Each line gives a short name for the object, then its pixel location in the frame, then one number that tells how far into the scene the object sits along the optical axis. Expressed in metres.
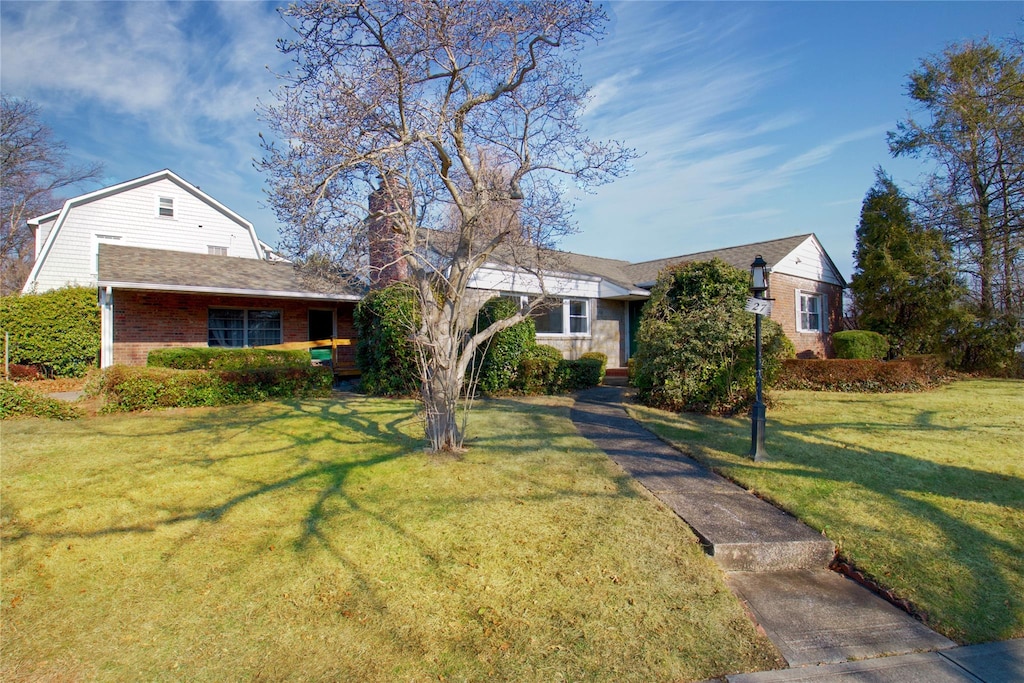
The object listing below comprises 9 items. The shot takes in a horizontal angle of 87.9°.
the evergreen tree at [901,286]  16.27
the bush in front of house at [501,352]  11.20
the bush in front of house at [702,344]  9.22
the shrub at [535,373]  11.44
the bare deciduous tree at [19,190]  27.80
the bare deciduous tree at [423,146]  6.35
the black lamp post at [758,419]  6.31
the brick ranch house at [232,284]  13.36
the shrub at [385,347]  10.74
